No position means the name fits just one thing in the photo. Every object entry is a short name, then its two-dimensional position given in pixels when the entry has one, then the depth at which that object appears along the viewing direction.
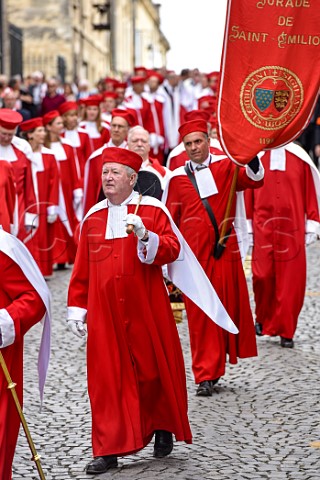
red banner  14.31
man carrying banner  16.21
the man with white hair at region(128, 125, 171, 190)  18.48
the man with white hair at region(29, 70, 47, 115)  48.57
